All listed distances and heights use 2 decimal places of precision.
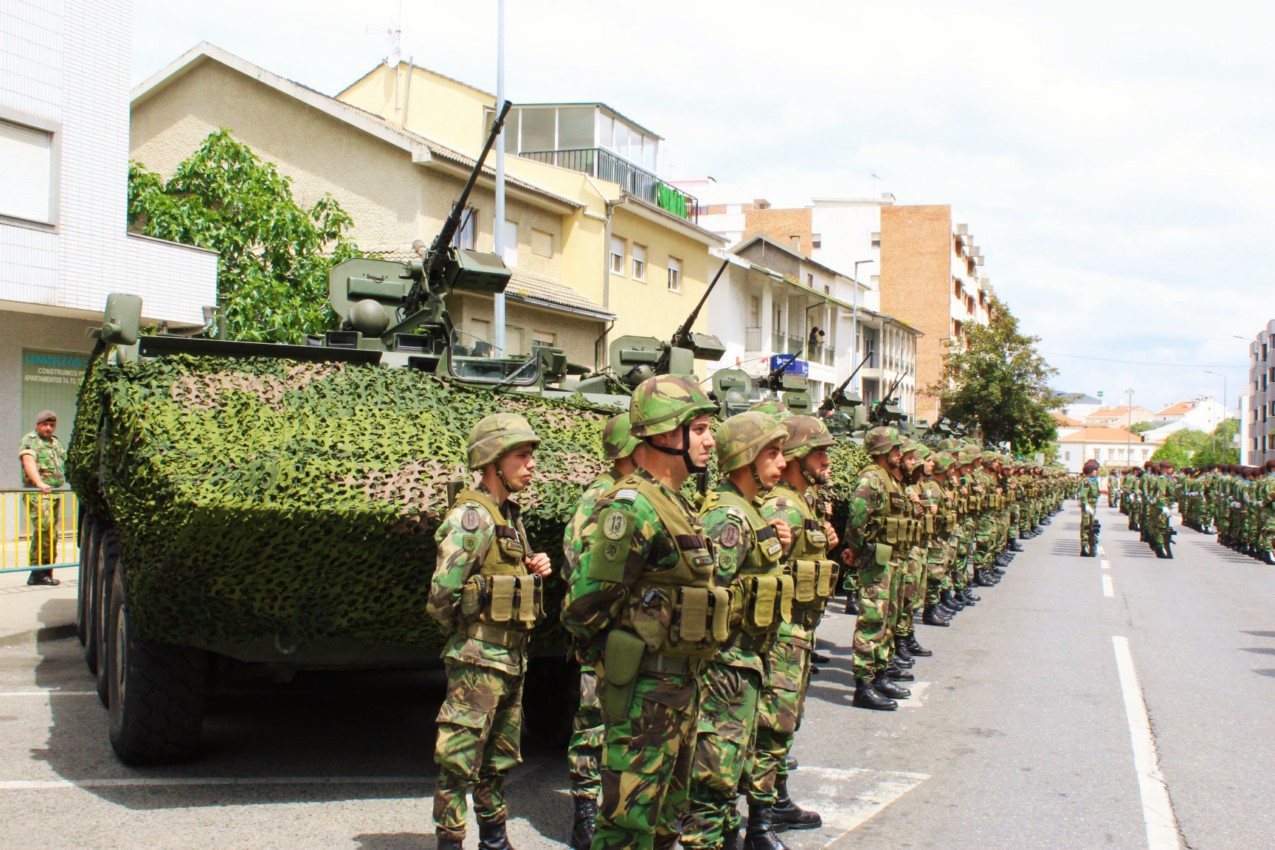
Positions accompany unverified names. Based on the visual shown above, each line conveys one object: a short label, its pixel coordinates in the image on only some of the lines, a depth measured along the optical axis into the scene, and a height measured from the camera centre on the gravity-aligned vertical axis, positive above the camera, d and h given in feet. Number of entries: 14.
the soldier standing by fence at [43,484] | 39.75 -0.66
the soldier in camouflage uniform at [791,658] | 16.72 -2.70
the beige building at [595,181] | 89.66 +22.22
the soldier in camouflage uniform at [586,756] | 16.56 -3.93
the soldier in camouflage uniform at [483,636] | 14.62 -2.06
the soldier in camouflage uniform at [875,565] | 26.43 -2.04
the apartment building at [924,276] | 204.74 +33.06
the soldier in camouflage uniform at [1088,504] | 72.02 -1.81
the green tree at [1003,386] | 150.10 +10.61
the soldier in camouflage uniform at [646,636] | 12.61 -1.73
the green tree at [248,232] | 59.93 +11.68
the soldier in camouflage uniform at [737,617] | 14.44 -1.79
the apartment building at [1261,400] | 275.18 +17.79
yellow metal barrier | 39.19 -2.08
